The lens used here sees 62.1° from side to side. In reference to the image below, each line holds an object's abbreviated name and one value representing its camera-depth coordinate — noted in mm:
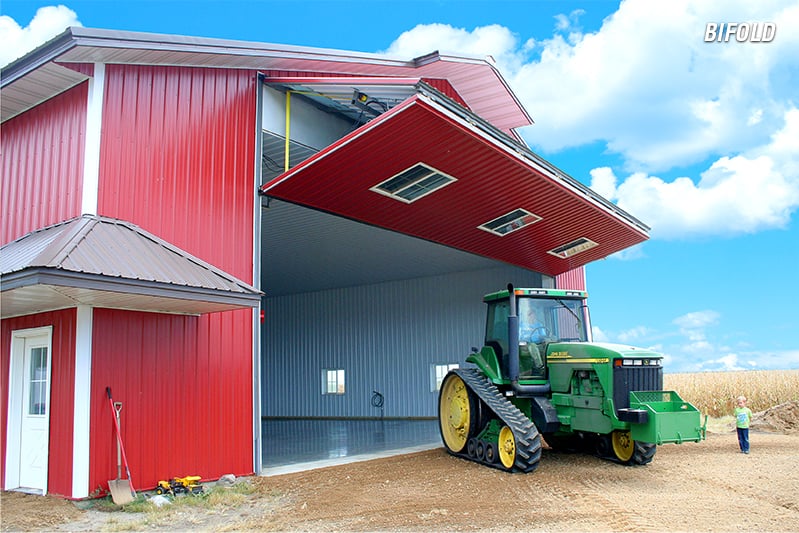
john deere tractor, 8695
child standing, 11250
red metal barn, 7754
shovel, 7520
